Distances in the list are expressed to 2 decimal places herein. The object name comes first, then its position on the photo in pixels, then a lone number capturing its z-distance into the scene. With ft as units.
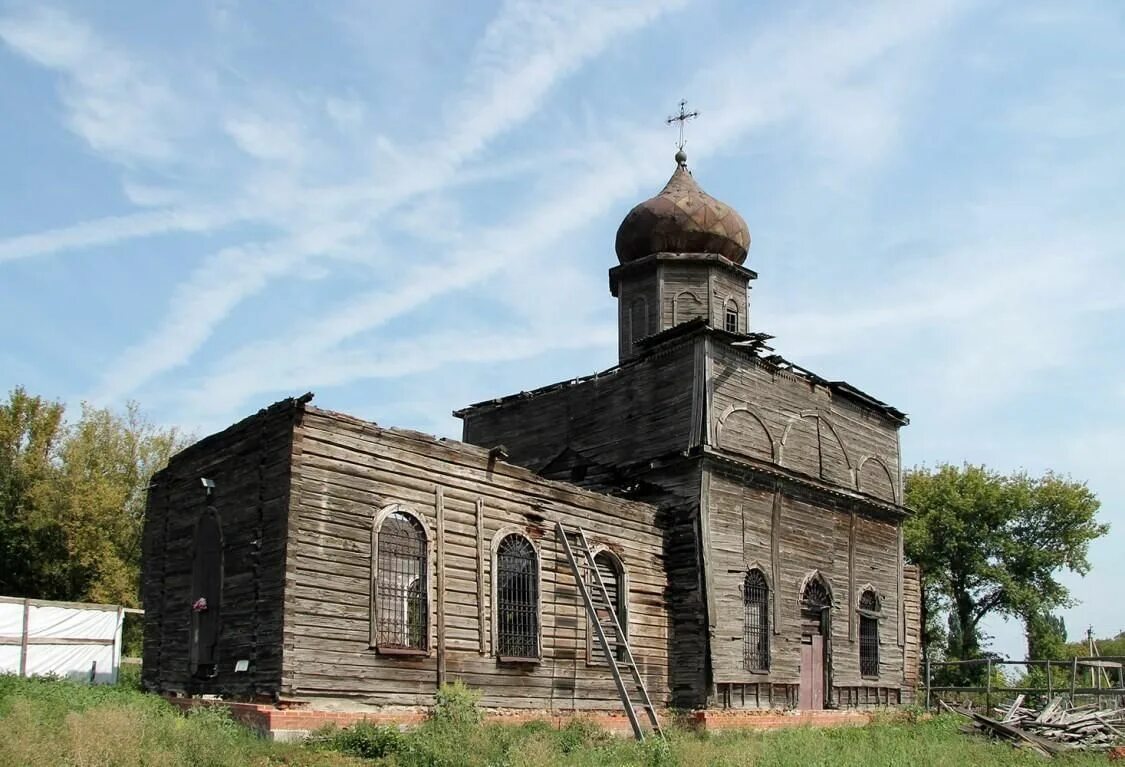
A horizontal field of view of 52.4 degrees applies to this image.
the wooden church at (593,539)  58.08
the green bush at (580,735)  59.30
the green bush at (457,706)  58.39
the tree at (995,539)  168.76
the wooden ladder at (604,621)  64.64
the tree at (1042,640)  172.04
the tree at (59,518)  130.52
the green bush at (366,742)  51.21
